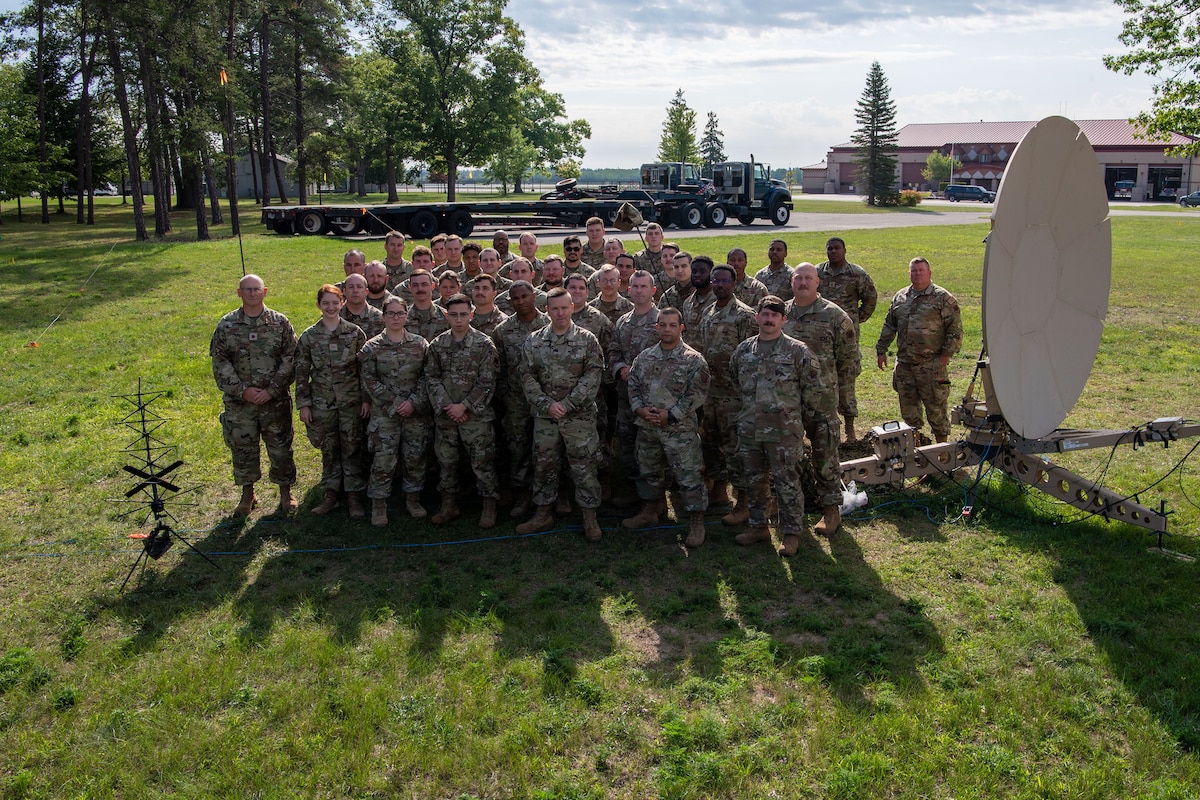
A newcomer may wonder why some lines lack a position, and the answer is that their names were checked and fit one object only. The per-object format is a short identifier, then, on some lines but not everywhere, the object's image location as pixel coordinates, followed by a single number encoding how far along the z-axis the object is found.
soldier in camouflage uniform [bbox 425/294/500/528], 7.14
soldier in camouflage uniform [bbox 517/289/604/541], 6.93
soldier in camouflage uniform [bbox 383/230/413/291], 10.02
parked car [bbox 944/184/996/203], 70.86
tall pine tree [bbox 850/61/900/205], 65.25
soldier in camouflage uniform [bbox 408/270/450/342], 7.72
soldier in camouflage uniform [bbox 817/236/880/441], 9.24
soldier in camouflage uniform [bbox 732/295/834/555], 6.50
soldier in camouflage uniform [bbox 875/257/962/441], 8.20
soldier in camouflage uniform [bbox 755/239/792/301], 9.24
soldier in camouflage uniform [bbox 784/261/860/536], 6.80
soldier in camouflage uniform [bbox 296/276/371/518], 7.43
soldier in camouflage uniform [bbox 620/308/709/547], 6.79
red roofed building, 73.12
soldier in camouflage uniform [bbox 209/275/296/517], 7.38
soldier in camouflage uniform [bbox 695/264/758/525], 7.41
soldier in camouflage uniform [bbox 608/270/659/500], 7.39
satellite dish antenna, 6.05
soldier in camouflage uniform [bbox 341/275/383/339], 7.53
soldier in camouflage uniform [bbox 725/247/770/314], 8.36
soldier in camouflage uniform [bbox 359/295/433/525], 7.21
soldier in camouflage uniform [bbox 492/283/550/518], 7.54
